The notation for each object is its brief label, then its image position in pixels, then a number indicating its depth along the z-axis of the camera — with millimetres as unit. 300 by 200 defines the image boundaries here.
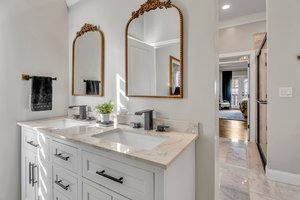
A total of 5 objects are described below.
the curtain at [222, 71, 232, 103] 11148
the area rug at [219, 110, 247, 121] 7129
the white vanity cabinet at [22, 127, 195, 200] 853
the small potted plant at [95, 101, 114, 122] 1688
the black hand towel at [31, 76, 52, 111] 1944
